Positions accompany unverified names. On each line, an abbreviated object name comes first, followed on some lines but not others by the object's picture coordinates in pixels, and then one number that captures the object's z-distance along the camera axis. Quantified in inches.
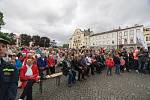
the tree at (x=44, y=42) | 1396.4
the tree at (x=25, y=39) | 1354.8
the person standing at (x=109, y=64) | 220.4
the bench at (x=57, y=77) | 147.1
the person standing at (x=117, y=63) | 224.7
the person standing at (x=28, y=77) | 102.7
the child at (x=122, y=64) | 236.3
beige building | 1630.4
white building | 1117.6
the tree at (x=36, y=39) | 1410.0
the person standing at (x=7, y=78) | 44.0
